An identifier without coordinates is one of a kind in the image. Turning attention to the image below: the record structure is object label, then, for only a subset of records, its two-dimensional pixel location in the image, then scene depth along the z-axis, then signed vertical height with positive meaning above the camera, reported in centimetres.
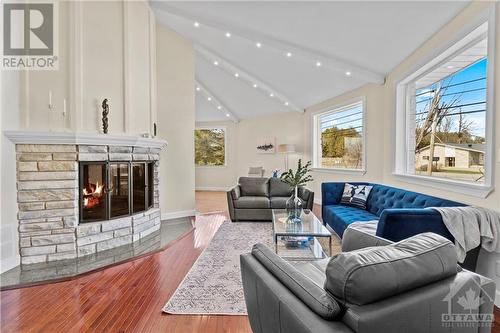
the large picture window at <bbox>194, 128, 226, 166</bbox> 1028 +56
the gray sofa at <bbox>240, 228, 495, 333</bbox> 102 -51
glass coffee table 316 -98
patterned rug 235 -117
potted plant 380 -55
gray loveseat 534 -79
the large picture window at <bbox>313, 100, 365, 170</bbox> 623 +61
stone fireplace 328 -40
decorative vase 374 -64
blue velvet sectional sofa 234 -52
